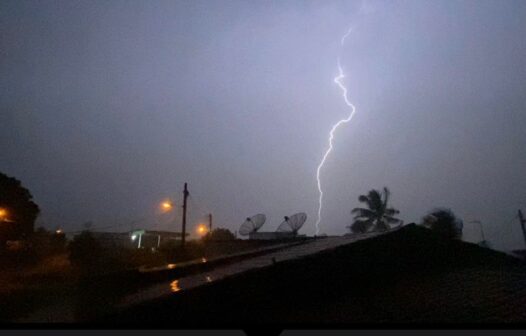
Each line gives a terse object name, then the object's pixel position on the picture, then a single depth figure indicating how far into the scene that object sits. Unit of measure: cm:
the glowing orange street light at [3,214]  2377
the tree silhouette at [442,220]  1734
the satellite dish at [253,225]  2208
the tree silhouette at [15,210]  2427
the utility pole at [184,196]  2153
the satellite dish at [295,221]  2000
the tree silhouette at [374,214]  3500
